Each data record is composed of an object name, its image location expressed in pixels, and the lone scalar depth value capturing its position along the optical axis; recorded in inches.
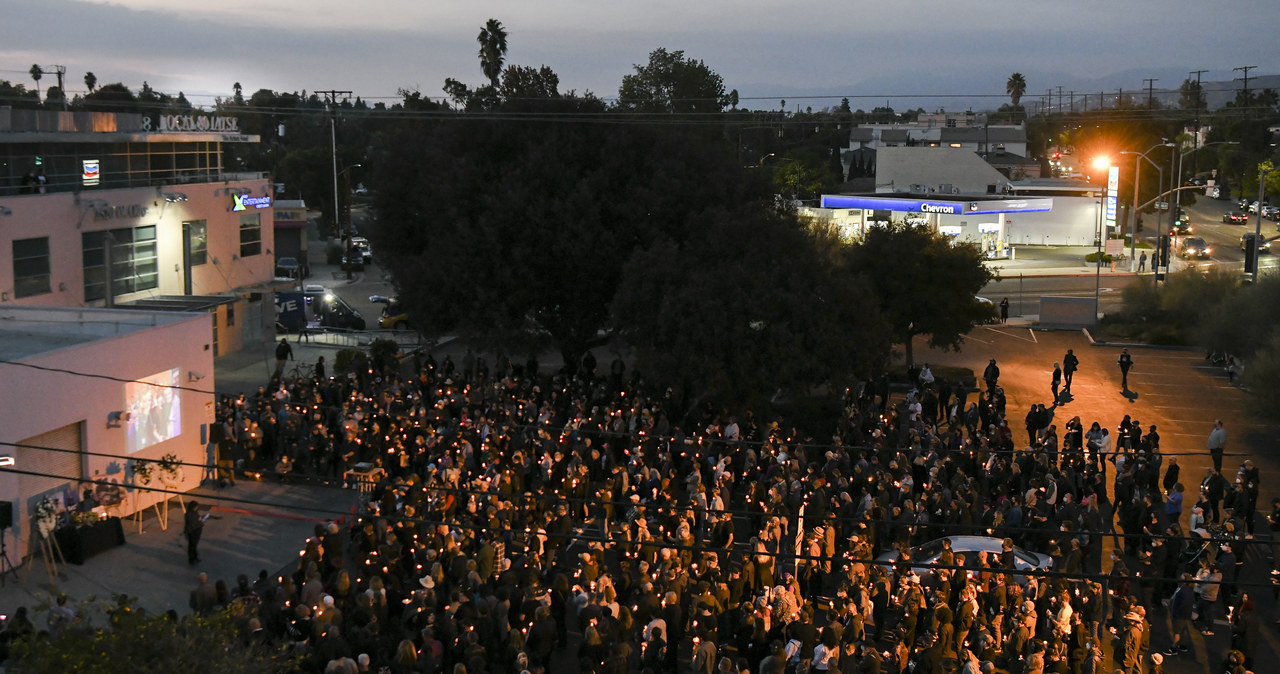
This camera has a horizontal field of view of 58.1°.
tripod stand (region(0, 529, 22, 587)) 646.5
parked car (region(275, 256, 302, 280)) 2065.6
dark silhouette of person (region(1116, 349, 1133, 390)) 1166.8
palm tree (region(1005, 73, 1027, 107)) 5777.6
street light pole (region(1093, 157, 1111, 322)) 2261.8
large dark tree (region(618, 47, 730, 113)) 3142.2
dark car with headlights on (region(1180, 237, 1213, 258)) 2255.2
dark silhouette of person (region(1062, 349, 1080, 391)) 1138.7
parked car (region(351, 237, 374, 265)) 2373.6
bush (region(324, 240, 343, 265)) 2421.3
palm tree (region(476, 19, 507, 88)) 3051.2
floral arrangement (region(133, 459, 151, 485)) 736.5
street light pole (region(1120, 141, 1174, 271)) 2224.5
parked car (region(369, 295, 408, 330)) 1534.2
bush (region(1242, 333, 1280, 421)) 948.6
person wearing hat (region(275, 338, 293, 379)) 1182.3
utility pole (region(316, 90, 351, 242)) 2225.6
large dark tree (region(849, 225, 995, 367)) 1214.3
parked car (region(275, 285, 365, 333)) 1544.0
